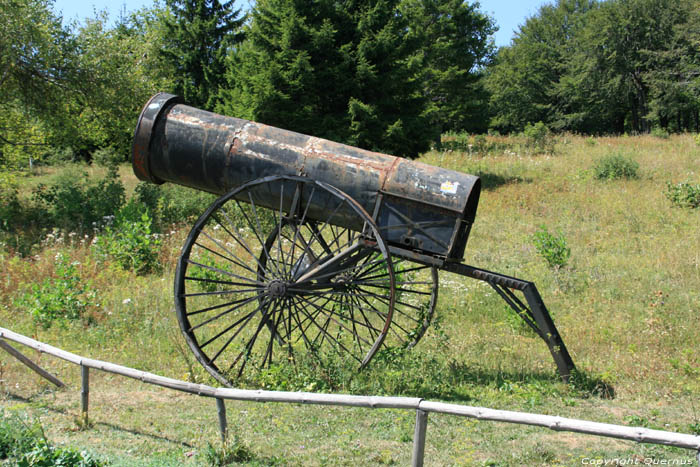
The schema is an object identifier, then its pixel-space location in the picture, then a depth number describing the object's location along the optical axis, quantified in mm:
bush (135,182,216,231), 14445
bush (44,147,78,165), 25500
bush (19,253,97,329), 8727
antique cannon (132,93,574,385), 6012
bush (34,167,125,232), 14547
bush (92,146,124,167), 19844
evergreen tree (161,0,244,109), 27375
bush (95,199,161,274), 10836
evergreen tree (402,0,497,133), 30281
